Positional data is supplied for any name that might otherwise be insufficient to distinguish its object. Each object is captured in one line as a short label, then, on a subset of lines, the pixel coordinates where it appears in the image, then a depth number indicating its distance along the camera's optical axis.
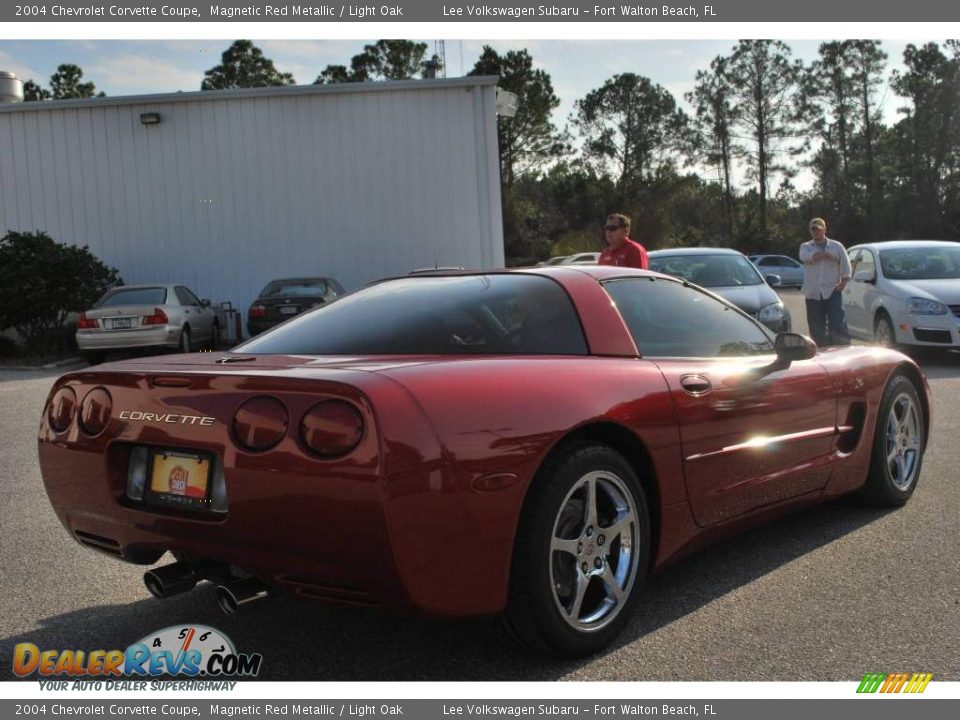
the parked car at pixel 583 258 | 28.22
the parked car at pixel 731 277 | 9.90
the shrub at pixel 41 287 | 16.66
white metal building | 20.27
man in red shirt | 7.80
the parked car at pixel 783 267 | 35.88
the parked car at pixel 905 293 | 10.95
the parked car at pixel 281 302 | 15.95
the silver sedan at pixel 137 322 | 15.12
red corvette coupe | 2.61
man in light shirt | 10.73
